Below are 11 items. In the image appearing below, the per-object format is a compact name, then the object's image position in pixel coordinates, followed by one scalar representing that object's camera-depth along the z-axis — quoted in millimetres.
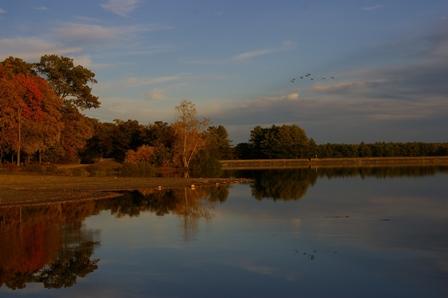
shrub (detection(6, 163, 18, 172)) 42938
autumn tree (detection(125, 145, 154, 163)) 67625
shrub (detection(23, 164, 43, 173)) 44281
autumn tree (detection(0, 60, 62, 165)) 44906
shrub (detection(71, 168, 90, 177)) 48031
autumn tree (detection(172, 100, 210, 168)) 69188
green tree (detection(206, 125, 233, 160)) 89312
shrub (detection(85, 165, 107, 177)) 50809
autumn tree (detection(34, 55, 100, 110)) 60281
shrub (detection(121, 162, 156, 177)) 57625
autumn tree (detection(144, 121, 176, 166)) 69500
